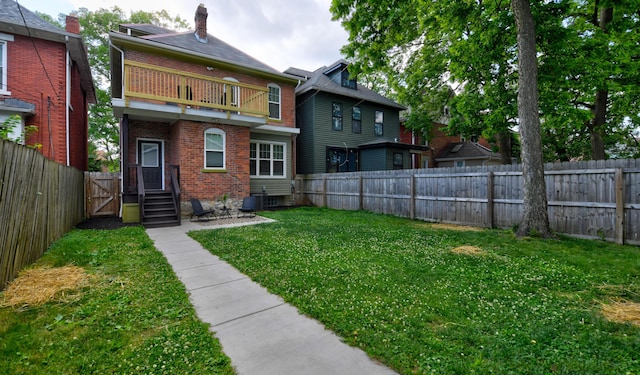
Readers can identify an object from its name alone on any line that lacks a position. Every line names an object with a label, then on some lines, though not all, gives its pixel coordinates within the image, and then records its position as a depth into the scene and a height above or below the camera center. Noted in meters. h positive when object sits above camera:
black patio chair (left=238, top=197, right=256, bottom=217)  10.59 -0.73
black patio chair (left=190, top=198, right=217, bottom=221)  9.88 -0.84
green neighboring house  16.28 +3.68
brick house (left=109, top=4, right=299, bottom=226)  9.48 +2.65
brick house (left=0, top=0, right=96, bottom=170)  9.30 +3.92
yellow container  9.32 -0.80
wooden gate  10.58 -0.18
